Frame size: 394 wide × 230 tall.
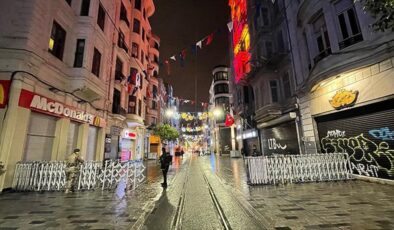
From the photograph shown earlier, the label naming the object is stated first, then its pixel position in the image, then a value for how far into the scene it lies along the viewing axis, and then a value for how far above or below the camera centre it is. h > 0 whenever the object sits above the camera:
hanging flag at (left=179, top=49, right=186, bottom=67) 18.17 +9.10
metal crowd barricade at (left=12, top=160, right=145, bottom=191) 9.10 -0.72
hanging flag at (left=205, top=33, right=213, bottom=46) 17.57 +10.21
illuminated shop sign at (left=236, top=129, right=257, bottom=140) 26.58 +3.15
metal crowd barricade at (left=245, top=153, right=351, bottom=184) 10.04 -0.68
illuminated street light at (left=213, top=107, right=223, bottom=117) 50.66 +11.07
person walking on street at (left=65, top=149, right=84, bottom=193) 8.88 -0.40
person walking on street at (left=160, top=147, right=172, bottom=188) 10.44 -0.17
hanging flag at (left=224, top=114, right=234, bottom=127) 31.70 +5.57
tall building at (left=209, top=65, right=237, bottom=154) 49.03 +13.33
